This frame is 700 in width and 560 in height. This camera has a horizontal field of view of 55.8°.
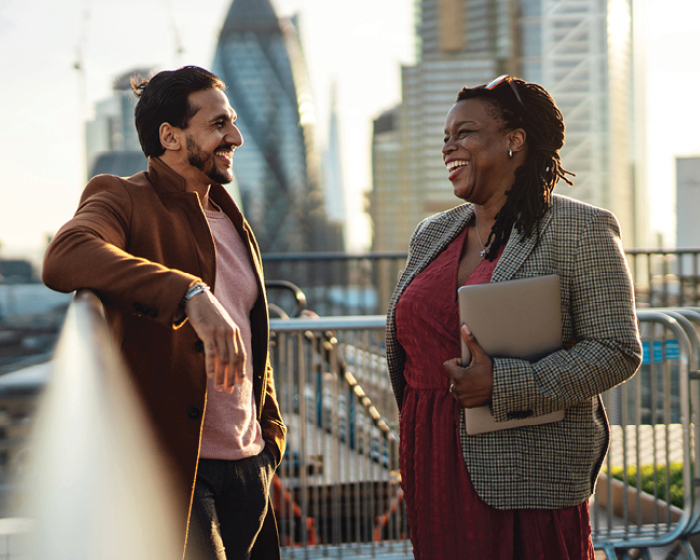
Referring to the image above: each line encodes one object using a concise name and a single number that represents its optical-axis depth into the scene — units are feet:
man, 4.74
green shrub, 12.53
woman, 5.99
